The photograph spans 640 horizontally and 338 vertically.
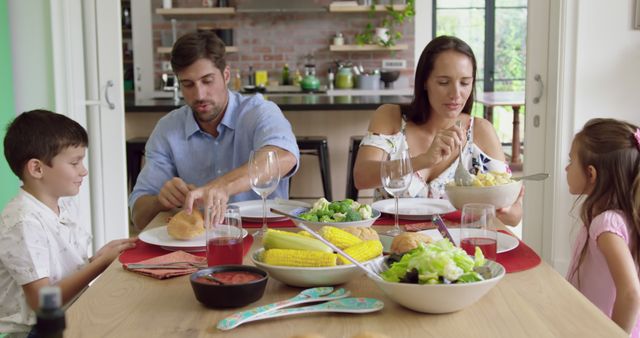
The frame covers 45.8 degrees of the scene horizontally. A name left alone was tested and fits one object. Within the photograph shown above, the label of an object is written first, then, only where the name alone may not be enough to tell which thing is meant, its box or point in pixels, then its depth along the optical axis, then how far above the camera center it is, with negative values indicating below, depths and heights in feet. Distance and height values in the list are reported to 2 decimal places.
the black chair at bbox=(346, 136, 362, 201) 15.14 -1.89
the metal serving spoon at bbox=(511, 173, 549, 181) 6.49 -0.91
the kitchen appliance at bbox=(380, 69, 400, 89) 24.16 -0.13
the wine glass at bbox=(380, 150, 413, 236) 5.98 -0.78
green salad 4.07 -1.06
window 30.66 +1.63
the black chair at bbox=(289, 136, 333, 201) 15.25 -1.57
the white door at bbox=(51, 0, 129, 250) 11.70 -0.34
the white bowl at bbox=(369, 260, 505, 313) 4.01 -1.19
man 7.97 -0.67
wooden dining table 4.00 -1.35
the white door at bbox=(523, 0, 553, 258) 12.30 -0.78
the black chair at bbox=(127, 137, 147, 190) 15.74 -1.74
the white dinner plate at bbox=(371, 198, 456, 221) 6.74 -1.26
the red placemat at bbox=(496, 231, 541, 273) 5.16 -1.32
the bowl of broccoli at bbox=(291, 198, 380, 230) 5.99 -1.15
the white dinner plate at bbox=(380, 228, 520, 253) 5.53 -1.26
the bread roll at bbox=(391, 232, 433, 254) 4.99 -1.13
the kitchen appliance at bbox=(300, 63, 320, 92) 23.59 -0.33
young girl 6.01 -1.10
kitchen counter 15.46 -0.65
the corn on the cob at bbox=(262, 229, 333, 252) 4.69 -1.05
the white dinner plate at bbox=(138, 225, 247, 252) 5.75 -1.29
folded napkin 5.06 -1.31
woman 8.23 -0.61
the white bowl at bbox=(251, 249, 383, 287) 4.54 -1.21
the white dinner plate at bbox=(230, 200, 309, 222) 6.82 -1.28
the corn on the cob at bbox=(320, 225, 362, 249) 4.88 -1.06
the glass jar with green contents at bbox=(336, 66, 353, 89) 24.56 -0.15
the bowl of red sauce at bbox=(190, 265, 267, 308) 4.27 -1.21
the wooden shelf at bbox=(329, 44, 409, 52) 24.48 +0.80
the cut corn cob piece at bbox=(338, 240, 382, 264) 4.73 -1.12
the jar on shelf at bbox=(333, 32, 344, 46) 24.80 +1.05
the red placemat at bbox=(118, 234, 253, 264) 5.57 -1.34
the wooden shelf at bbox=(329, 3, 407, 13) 24.11 +2.03
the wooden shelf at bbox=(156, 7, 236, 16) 24.27 +2.00
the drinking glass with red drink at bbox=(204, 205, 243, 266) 5.06 -1.11
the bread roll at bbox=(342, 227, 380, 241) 5.21 -1.10
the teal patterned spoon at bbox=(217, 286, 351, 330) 4.03 -1.30
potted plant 24.16 +1.43
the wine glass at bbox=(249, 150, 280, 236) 6.01 -0.78
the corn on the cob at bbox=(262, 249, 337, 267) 4.61 -1.12
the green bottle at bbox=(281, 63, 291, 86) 25.00 -0.11
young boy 5.96 -1.25
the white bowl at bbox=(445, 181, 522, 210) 6.25 -1.01
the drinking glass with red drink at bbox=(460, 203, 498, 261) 4.89 -1.02
